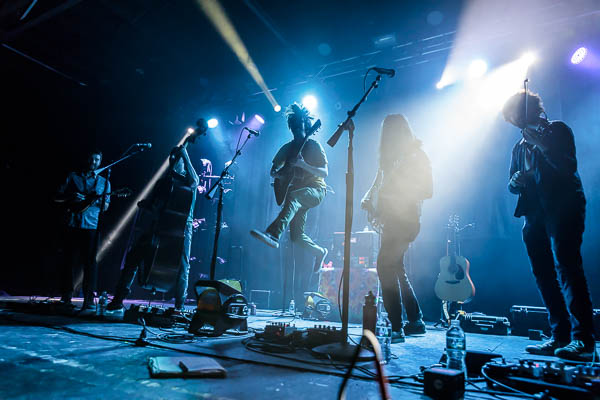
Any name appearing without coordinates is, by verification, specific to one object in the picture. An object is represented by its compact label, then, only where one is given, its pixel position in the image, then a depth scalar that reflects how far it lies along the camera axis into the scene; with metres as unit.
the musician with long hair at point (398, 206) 3.48
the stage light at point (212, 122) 9.85
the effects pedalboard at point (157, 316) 3.55
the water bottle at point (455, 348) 2.01
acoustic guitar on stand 6.06
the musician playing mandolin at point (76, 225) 5.05
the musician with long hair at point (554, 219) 2.57
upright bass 4.03
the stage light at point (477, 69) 7.47
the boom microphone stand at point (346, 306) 2.25
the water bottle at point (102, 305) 4.07
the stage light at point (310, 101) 9.40
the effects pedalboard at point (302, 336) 2.66
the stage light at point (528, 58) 6.97
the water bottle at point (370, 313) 2.69
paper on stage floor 1.62
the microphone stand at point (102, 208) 4.44
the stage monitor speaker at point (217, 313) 3.09
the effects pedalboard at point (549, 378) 1.44
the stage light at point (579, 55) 6.42
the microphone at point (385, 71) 2.68
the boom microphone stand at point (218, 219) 4.02
